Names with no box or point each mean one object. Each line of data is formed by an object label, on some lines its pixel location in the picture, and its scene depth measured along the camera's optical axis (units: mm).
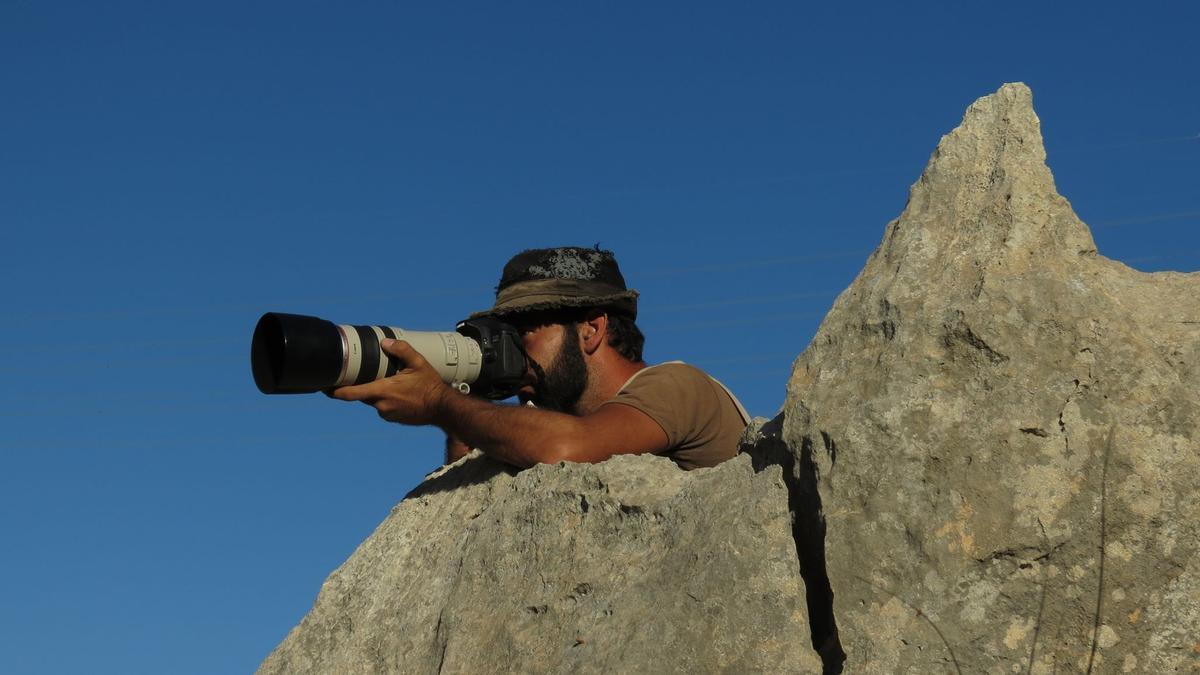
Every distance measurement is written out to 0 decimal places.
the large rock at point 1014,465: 3033
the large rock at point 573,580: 3250
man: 4551
